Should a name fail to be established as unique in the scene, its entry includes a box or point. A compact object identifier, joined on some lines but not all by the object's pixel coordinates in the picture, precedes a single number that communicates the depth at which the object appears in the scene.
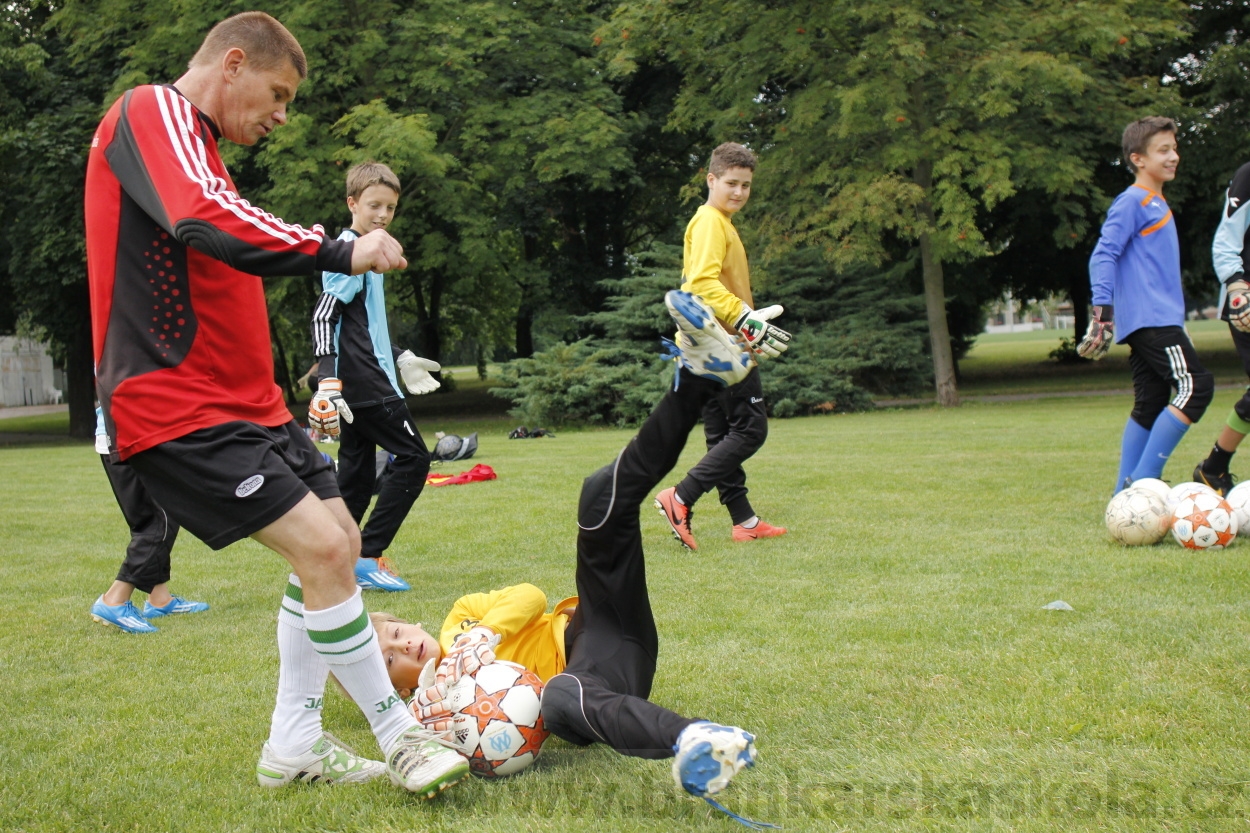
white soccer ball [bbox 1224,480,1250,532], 6.13
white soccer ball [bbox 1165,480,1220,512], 6.15
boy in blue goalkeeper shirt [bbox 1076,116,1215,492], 7.09
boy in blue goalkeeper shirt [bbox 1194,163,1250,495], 7.04
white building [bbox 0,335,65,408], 50.88
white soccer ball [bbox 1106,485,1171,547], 6.12
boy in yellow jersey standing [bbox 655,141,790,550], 6.56
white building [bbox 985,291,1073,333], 114.31
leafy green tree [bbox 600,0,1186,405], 18.06
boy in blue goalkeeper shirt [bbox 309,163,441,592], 5.79
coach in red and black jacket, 2.92
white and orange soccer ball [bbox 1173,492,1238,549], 5.96
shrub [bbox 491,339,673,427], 20.00
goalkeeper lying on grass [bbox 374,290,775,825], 3.08
